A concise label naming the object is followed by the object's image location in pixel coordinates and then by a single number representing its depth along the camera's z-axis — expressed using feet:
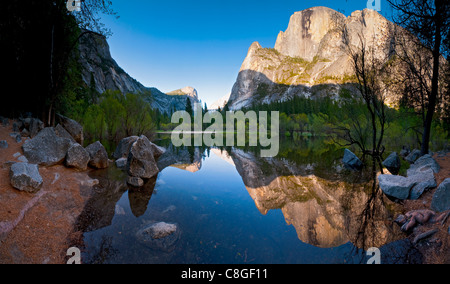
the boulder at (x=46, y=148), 22.85
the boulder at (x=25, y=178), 15.88
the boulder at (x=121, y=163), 37.39
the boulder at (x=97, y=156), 32.94
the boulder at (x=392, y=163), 35.64
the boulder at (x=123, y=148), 46.15
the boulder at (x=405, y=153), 51.97
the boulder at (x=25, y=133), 25.75
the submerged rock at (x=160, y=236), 13.20
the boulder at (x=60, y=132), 32.55
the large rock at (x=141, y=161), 29.84
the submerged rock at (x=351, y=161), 40.23
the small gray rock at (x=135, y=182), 27.25
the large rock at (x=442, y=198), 13.91
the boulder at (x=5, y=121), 26.34
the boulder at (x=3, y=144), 20.89
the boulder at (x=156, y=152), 55.70
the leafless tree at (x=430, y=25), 21.85
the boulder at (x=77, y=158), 26.88
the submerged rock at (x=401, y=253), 11.13
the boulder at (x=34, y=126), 27.07
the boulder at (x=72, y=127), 39.70
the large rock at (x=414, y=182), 18.42
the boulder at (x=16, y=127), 25.82
